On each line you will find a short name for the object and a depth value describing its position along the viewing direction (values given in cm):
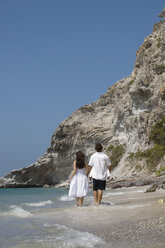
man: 904
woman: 934
